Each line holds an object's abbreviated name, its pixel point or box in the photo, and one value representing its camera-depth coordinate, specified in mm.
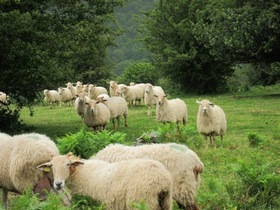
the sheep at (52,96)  37688
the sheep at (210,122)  15430
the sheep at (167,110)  19672
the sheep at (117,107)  21412
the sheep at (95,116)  19328
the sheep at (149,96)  27781
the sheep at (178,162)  7723
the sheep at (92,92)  30406
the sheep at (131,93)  31720
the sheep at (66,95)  37000
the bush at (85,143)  11039
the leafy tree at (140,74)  53031
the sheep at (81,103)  20902
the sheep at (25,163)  8477
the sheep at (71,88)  37109
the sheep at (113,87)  32344
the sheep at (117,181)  6609
